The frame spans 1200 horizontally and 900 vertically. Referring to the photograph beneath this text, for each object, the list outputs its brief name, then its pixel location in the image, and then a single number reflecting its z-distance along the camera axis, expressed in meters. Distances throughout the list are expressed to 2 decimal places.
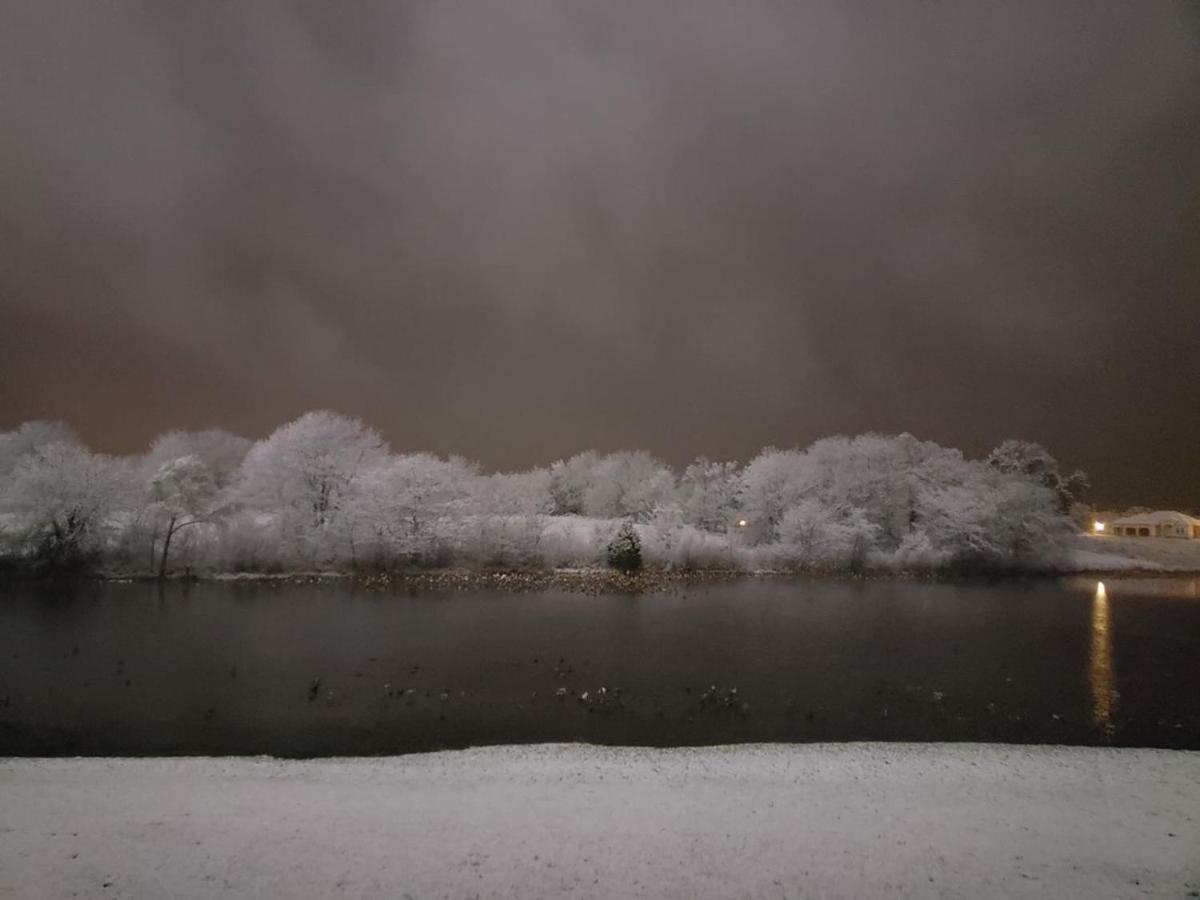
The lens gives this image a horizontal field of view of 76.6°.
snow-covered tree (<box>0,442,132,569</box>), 58.44
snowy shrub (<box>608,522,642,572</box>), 66.56
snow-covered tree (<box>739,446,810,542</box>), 90.12
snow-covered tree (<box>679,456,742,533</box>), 100.62
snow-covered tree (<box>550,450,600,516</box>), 120.94
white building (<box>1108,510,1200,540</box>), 115.62
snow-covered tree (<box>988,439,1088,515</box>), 96.44
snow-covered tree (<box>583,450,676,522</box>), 113.06
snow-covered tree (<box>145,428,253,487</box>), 99.12
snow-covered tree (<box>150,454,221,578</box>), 62.25
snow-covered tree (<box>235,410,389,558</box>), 70.56
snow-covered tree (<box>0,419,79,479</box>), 79.06
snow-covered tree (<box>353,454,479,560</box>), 67.88
